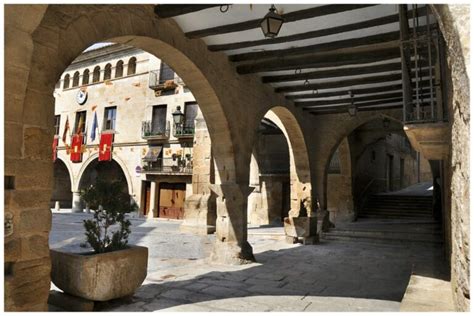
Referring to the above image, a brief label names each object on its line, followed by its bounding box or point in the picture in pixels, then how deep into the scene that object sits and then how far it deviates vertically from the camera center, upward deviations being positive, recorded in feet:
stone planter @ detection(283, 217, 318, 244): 28.76 -4.63
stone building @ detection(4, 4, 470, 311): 8.41 +3.65
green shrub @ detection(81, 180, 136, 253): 13.21 -1.22
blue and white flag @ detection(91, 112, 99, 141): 61.84 +7.74
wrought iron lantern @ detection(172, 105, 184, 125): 42.42 +6.84
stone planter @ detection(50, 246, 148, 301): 11.93 -3.30
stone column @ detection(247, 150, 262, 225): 48.21 -3.41
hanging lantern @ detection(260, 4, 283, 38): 13.08 +5.19
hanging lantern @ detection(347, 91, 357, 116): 25.84 +4.22
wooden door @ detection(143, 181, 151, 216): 57.11 -3.45
